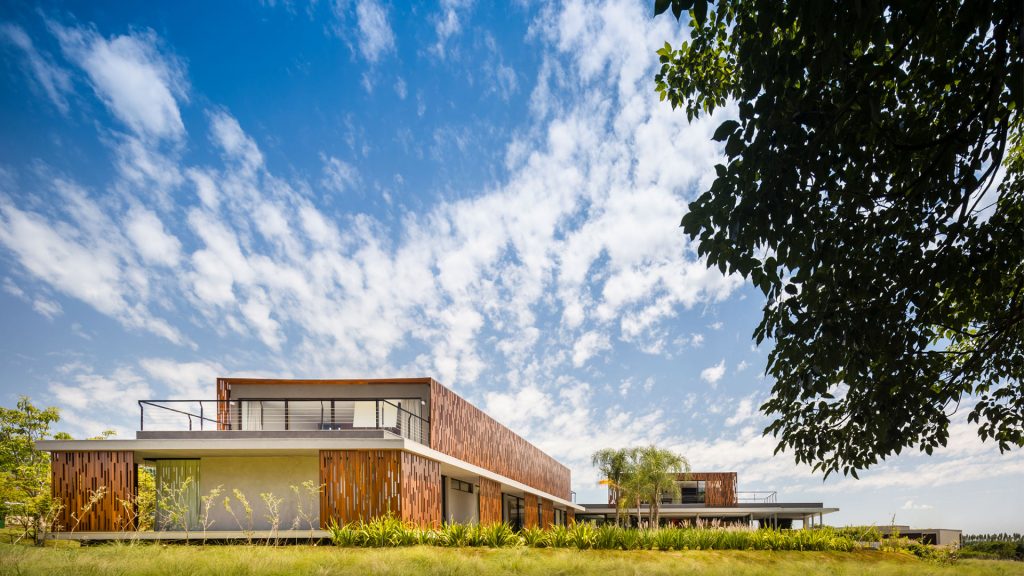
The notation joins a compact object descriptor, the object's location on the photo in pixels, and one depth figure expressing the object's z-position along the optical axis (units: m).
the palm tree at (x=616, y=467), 42.97
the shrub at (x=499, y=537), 14.64
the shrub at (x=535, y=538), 15.22
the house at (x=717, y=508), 43.00
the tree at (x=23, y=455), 22.00
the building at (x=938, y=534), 38.38
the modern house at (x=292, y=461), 15.91
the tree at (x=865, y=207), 5.75
